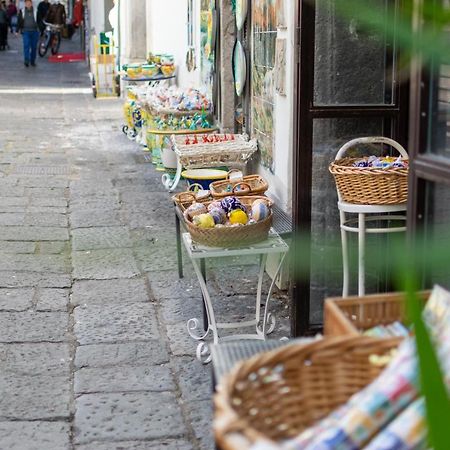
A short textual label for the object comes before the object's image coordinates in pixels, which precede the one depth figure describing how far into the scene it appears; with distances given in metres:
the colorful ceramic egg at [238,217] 3.94
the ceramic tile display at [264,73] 5.18
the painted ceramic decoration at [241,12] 5.91
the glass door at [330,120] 3.64
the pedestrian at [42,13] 28.22
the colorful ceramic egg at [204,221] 3.83
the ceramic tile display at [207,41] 7.40
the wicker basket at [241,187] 4.51
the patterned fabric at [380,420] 1.23
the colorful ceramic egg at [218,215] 3.91
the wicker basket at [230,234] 3.74
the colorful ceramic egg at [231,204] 4.02
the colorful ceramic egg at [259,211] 3.92
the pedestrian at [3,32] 28.83
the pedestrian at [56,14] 27.73
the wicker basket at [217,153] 5.92
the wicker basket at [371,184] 3.44
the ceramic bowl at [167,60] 9.95
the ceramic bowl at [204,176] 5.64
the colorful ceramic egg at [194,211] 4.03
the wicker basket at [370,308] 1.86
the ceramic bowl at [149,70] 9.50
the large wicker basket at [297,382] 1.33
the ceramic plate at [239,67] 6.05
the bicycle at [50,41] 27.22
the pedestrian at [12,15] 35.81
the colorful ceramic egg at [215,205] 4.01
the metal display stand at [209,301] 3.75
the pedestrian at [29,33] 22.12
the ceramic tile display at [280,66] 4.73
